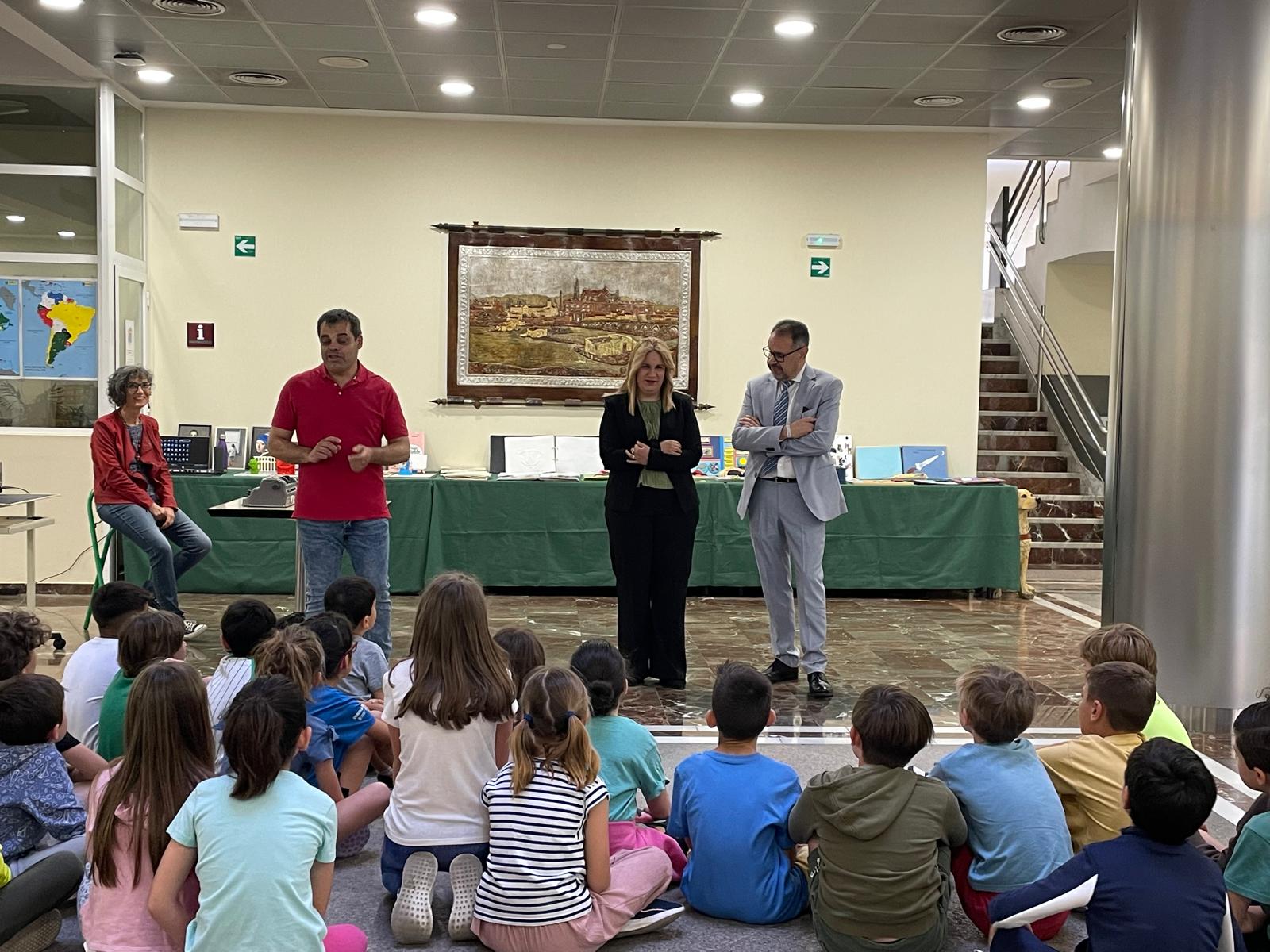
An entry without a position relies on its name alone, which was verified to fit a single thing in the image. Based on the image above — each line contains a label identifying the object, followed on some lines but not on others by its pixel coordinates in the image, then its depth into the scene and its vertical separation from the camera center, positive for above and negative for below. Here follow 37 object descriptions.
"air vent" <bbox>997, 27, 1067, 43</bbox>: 6.31 +2.03
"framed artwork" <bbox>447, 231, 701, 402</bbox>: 8.57 +0.72
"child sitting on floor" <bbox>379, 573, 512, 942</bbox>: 2.95 -0.83
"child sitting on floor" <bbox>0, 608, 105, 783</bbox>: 3.17 -0.69
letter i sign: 8.42 +0.48
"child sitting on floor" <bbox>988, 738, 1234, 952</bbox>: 2.24 -0.85
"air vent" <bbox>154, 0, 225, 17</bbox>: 6.08 +2.01
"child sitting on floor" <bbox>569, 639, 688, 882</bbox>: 3.05 -0.86
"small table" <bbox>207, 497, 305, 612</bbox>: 5.16 -0.46
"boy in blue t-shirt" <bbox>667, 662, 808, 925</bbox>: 2.93 -0.97
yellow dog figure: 8.31 -0.81
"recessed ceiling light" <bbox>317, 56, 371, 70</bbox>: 7.06 +2.03
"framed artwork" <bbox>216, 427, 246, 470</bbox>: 8.34 -0.26
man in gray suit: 5.36 -0.30
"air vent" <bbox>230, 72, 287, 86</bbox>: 7.49 +2.03
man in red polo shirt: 4.79 -0.19
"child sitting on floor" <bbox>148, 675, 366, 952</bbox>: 2.30 -0.85
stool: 6.56 -0.84
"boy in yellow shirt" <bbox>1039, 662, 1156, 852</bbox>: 2.97 -0.82
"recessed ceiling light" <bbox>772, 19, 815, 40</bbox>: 6.28 +2.03
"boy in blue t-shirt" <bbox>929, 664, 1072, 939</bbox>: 2.77 -0.88
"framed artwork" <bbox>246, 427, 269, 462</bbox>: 8.32 -0.26
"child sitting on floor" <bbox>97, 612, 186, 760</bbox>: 3.18 -0.66
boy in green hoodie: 2.64 -0.93
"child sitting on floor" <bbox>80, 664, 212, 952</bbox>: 2.44 -0.83
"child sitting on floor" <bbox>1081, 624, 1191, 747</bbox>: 3.41 -0.64
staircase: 10.09 -0.39
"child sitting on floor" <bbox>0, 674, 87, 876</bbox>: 2.70 -0.85
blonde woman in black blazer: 5.32 -0.41
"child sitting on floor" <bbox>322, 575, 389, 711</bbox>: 3.85 -0.75
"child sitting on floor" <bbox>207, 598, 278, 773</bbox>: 3.29 -0.70
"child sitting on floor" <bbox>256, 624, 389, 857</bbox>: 3.03 -0.90
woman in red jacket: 6.01 -0.37
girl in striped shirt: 2.66 -0.94
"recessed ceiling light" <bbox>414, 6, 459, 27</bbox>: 6.16 +2.02
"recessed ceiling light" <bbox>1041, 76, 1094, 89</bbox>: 7.29 +2.06
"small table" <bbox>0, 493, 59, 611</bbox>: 6.14 -0.63
